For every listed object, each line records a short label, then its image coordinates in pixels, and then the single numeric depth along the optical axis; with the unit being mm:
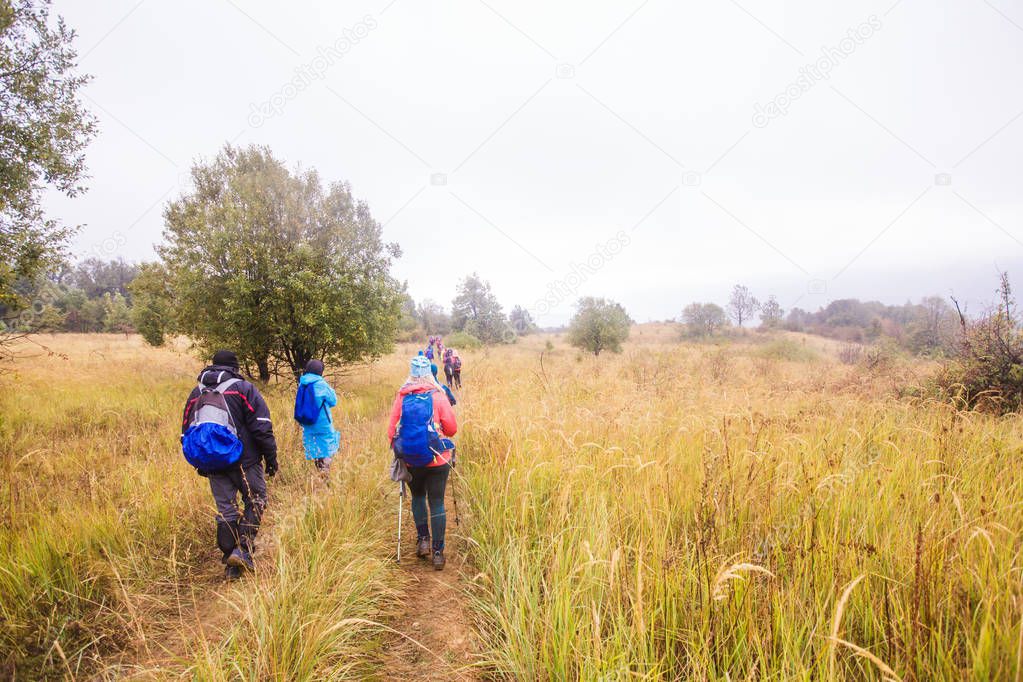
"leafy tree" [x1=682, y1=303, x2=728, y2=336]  55656
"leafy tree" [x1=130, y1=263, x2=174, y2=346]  14406
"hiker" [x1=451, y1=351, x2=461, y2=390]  14209
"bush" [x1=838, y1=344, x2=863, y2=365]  18578
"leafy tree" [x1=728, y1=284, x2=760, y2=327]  81125
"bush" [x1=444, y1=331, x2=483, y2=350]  44250
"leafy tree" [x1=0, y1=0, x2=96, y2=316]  7625
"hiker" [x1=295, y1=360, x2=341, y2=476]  5703
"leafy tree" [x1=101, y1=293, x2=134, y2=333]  40781
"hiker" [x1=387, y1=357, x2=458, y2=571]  4066
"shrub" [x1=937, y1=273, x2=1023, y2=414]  6207
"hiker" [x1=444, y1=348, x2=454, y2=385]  14133
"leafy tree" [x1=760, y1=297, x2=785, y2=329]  65188
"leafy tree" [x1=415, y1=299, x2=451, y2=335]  76688
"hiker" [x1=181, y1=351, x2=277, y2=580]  3828
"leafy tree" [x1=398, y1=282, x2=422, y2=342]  14602
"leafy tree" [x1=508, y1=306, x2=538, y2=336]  108575
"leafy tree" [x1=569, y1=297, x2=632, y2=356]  32812
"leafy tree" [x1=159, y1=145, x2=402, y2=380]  11898
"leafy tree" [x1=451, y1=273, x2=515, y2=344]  70125
